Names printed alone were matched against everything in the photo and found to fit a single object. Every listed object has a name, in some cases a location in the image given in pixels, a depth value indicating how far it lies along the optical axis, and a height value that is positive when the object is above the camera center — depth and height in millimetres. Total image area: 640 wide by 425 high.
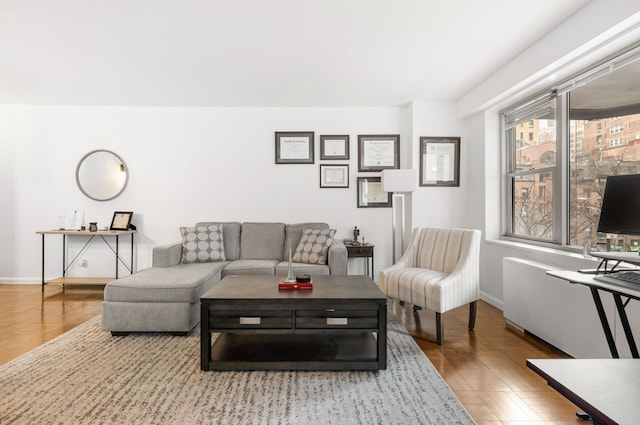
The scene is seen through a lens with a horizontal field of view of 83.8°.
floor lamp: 4129 +367
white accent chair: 2902 -566
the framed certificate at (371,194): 4812 +239
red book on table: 2620 -547
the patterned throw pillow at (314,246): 3973 -398
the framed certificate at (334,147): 4801 +874
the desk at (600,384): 675 -374
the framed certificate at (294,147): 4789 +872
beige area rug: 1837 -1053
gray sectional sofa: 2979 -592
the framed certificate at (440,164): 4641 +621
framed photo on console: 4637 -106
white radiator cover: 2290 -739
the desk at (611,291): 1652 -375
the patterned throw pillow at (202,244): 4066 -380
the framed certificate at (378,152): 4816 +809
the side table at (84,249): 4402 -522
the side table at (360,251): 4281 -473
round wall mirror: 4793 +524
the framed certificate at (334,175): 4809 +496
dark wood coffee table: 2322 -726
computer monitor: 1879 +30
